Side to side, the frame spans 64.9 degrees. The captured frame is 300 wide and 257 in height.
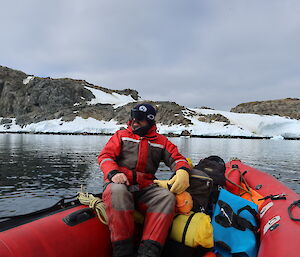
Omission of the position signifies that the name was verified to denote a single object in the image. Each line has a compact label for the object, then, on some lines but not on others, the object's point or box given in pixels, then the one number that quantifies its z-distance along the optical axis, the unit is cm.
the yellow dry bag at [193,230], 217
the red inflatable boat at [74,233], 185
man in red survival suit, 210
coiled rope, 239
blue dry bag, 248
